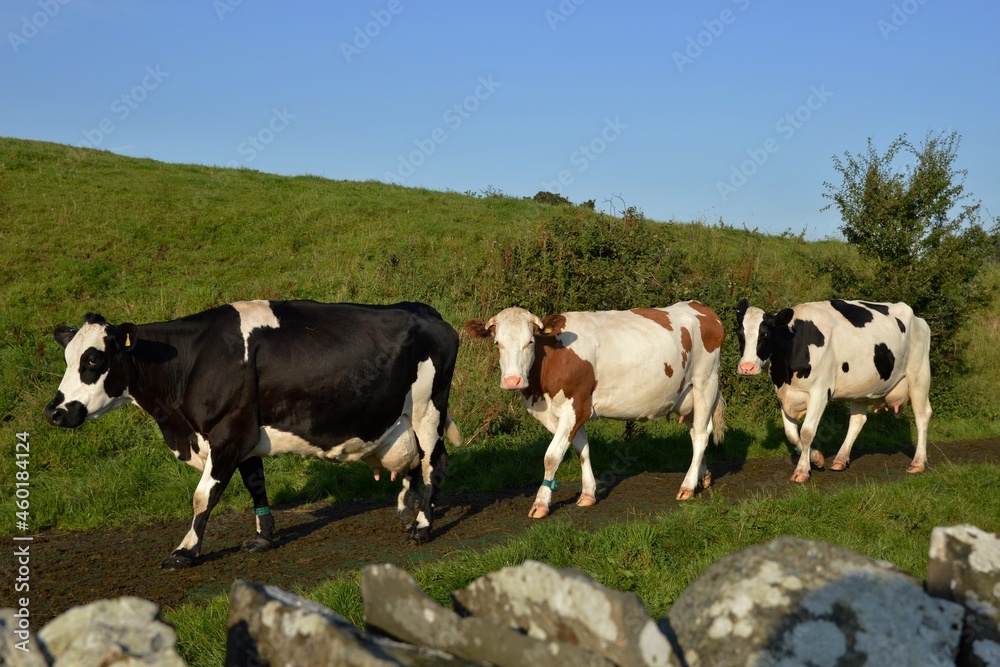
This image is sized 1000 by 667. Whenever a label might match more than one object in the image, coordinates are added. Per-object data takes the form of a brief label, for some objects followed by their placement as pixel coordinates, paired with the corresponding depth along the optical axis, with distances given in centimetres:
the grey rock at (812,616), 300
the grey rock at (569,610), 278
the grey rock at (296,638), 272
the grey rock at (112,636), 280
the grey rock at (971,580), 309
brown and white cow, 1026
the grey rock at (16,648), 279
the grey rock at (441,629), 277
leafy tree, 1739
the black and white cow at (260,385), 838
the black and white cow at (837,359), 1259
